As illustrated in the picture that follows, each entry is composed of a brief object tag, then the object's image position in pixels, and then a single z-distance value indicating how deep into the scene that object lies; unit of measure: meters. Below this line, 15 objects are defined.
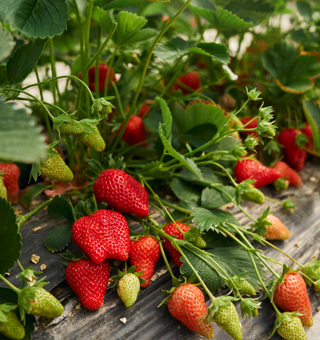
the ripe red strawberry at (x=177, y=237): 0.57
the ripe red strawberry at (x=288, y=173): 0.86
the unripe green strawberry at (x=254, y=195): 0.62
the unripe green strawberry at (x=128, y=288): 0.50
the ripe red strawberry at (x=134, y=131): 0.76
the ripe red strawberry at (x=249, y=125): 0.85
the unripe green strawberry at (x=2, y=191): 0.53
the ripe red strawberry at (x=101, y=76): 0.74
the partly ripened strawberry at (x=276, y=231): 0.66
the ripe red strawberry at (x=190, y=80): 0.97
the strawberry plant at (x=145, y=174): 0.46
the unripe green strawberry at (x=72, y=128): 0.47
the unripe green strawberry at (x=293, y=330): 0.51
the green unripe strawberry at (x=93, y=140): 0.50
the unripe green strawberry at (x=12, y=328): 0.42
